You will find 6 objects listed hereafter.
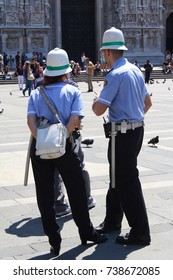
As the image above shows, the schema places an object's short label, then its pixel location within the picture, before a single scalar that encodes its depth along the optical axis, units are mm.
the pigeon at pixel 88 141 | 9836
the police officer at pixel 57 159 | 4566
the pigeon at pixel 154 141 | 9836
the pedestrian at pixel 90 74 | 23984
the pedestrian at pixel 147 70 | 30000
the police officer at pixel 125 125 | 4746
